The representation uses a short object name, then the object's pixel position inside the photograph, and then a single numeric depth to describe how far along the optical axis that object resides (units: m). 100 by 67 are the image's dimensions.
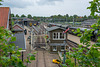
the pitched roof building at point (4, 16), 13.71
